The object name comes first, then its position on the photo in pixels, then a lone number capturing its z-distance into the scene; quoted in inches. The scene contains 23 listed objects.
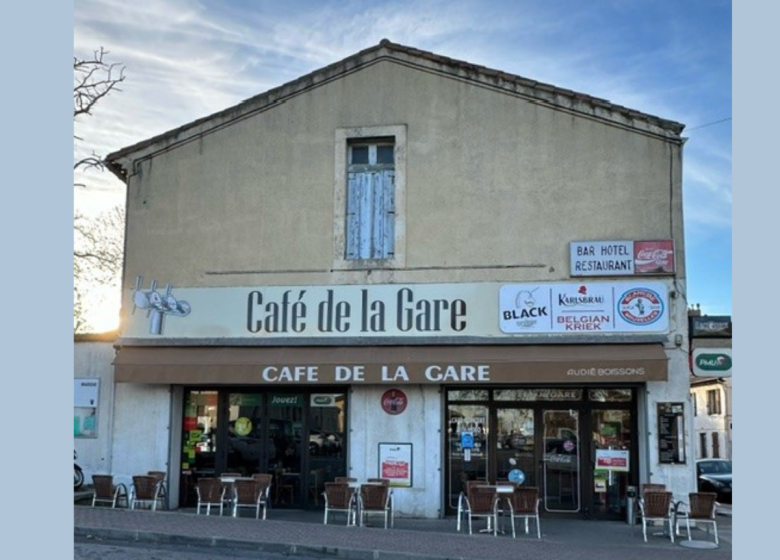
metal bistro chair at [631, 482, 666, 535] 527.3
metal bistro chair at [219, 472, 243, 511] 563.5
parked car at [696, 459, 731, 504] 874.1
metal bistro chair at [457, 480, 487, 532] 525.0
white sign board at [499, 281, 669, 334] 572.4
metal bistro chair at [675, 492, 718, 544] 500.4
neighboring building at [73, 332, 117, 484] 653.3
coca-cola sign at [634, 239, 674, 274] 573.9
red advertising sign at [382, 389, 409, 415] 597.3
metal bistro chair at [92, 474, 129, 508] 584.1
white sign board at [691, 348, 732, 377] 572.1
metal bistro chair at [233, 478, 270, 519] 550.3
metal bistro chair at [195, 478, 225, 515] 559.5
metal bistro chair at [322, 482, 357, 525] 532.1
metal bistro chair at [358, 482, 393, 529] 527.2
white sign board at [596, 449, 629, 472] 586.2
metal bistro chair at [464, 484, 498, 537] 508.7
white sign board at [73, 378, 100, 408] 658.8
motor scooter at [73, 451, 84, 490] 650.8
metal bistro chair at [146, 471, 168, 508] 592.1
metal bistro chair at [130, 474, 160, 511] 575.5
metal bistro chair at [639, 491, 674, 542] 509.4
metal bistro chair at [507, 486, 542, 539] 510.0
